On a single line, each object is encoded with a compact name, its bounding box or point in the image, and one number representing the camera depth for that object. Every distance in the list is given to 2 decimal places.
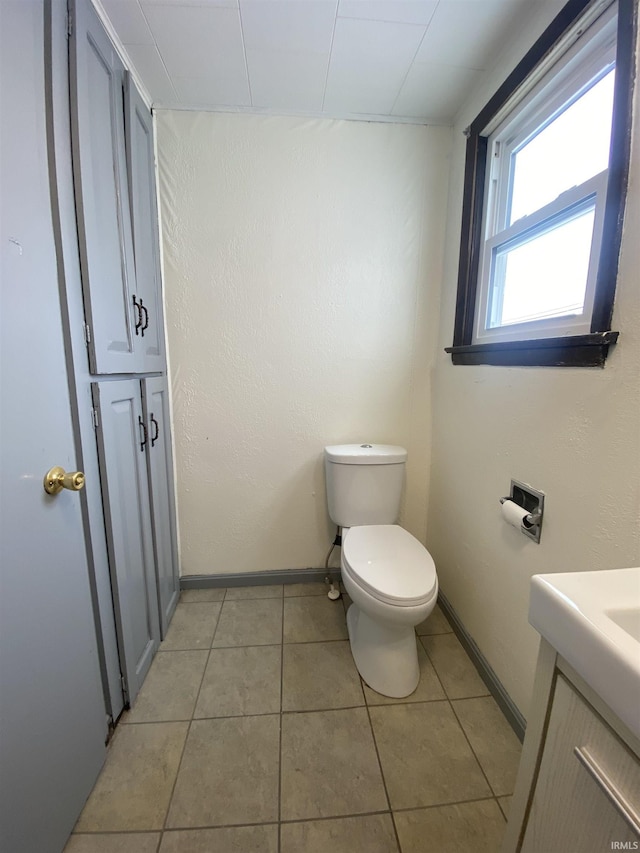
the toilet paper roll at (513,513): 1.06
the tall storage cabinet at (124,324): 0.96
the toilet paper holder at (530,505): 1.03
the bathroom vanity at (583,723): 0.43
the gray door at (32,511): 0.69
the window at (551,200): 0.84
